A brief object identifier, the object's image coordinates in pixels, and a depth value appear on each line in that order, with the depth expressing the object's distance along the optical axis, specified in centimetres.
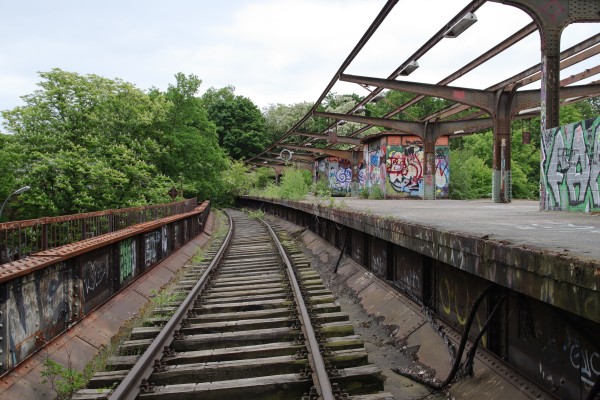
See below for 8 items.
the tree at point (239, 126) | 6969
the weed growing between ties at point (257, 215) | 3330
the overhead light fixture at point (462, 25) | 972
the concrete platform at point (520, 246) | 294
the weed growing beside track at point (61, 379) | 475
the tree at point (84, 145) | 2223
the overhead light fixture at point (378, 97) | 1790
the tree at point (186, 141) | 3231
